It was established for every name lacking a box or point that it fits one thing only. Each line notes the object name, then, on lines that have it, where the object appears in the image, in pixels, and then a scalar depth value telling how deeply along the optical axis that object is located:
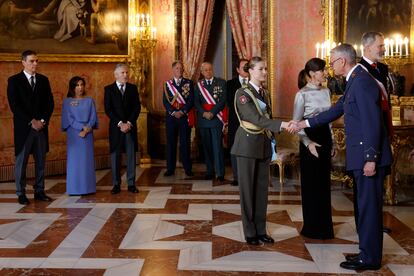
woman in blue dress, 6.85
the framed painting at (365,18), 6.96
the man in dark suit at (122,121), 6.94
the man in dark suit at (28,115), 6.33
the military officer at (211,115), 7.83
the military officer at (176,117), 8.23
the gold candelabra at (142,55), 9.34
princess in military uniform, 4.50
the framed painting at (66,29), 8.52
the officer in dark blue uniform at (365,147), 3.82
